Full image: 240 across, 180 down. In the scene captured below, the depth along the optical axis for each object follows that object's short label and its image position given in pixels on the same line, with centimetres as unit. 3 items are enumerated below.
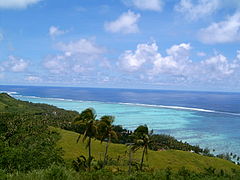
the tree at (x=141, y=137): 5159
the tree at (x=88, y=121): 4444
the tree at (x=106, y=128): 4966
